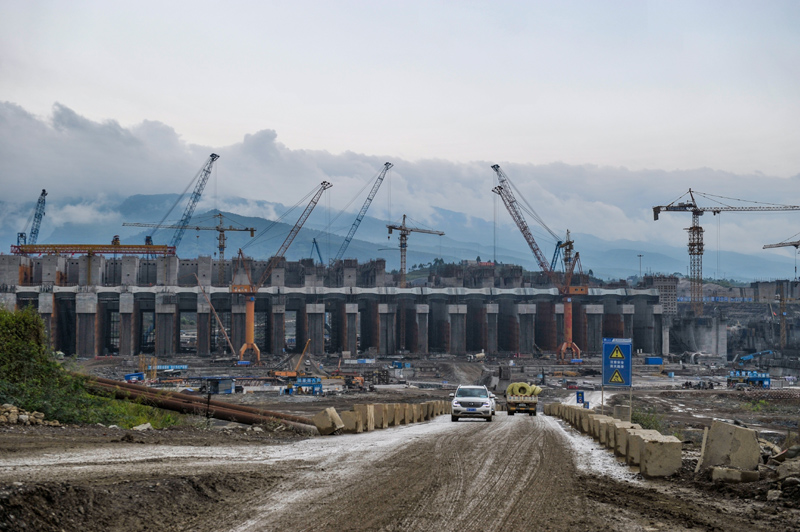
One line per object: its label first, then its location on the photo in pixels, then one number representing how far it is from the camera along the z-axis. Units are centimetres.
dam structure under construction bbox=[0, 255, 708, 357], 11538
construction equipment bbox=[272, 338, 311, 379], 9304
